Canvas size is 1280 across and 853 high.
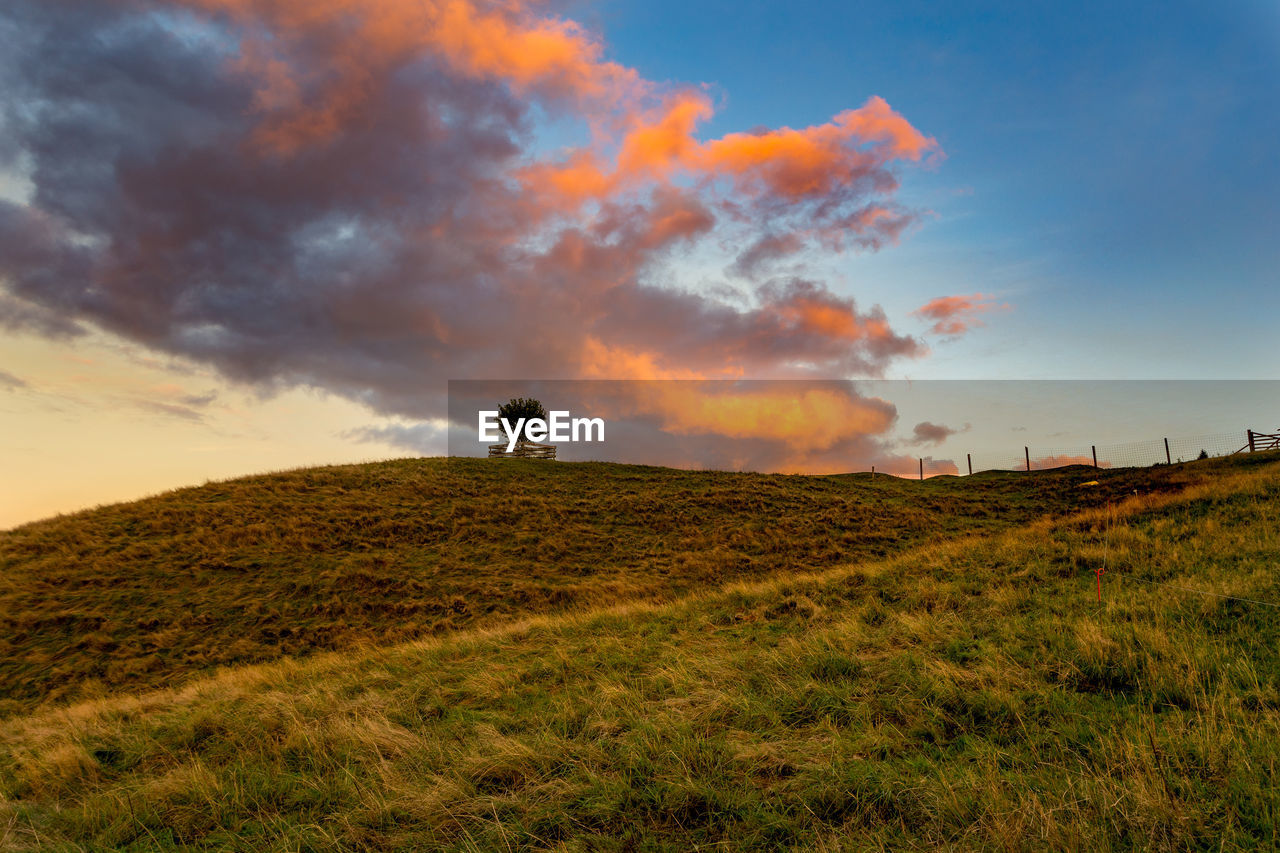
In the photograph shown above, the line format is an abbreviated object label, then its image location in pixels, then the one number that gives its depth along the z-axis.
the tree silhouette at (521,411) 63.88
